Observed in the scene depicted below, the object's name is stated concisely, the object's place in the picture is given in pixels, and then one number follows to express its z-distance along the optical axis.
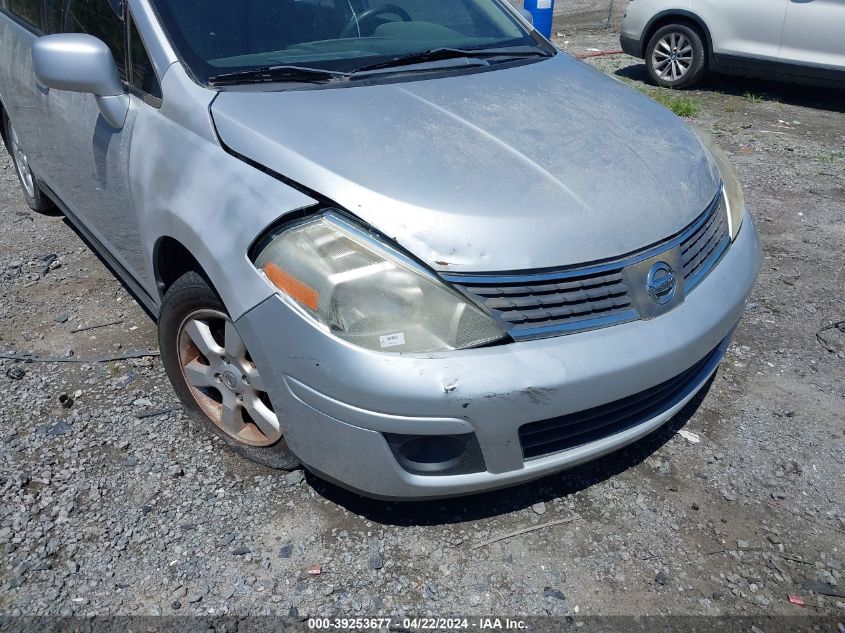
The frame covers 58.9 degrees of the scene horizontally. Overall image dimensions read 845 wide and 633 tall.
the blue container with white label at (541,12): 6.86
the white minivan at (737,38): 6.96
